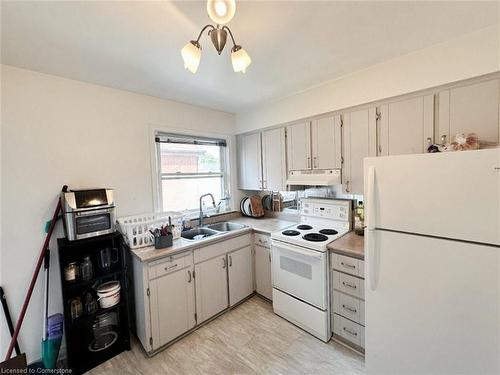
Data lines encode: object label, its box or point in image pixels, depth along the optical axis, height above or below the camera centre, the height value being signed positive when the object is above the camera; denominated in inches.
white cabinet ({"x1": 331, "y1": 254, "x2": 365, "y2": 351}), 73.1 -42.7
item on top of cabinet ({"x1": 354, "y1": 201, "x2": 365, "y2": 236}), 89.7 -19.1
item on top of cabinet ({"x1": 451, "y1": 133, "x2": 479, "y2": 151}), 58.8 +7.1
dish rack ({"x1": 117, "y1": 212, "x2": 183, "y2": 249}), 80.7 -17.3
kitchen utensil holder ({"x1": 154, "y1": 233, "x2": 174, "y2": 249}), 80.4 -22.1
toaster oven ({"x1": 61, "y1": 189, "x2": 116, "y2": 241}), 68.3 -9.5
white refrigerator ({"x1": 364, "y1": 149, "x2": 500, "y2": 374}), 47.2 -21.7
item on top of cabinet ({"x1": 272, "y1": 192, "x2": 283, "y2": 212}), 127.4 -14.2
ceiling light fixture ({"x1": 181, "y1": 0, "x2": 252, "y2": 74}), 38.6 +26.9
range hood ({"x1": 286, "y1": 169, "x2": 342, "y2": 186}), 91.4 -1.0
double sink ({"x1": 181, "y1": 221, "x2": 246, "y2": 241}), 104.3 -25.4
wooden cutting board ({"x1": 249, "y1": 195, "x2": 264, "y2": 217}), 127.8 -17.1
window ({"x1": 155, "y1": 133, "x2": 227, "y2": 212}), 106.1 +4.7
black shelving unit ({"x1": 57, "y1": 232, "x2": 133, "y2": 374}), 68.9 -39.7
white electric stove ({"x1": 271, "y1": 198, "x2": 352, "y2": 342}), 79.6 -34.6
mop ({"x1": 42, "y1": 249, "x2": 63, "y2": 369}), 69.4 -47.9
